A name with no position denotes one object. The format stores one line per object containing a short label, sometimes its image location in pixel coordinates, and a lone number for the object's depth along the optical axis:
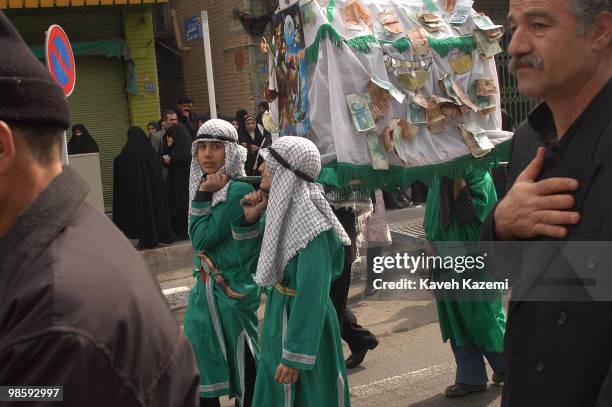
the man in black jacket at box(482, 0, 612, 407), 1.83
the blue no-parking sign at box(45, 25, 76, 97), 5.14
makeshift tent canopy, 4.43
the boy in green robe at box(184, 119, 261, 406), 4.23
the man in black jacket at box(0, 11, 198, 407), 1.21
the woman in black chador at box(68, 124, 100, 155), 11.17
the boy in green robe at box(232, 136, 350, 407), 3.42
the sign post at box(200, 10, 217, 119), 8.48
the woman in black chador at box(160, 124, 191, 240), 10.61
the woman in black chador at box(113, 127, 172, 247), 10.12
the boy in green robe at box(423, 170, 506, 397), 4.77
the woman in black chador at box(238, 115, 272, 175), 11.99
